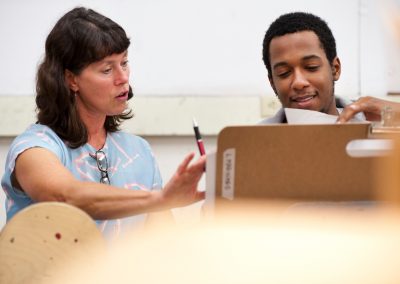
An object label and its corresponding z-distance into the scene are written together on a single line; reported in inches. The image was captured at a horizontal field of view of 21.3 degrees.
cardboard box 69.6
